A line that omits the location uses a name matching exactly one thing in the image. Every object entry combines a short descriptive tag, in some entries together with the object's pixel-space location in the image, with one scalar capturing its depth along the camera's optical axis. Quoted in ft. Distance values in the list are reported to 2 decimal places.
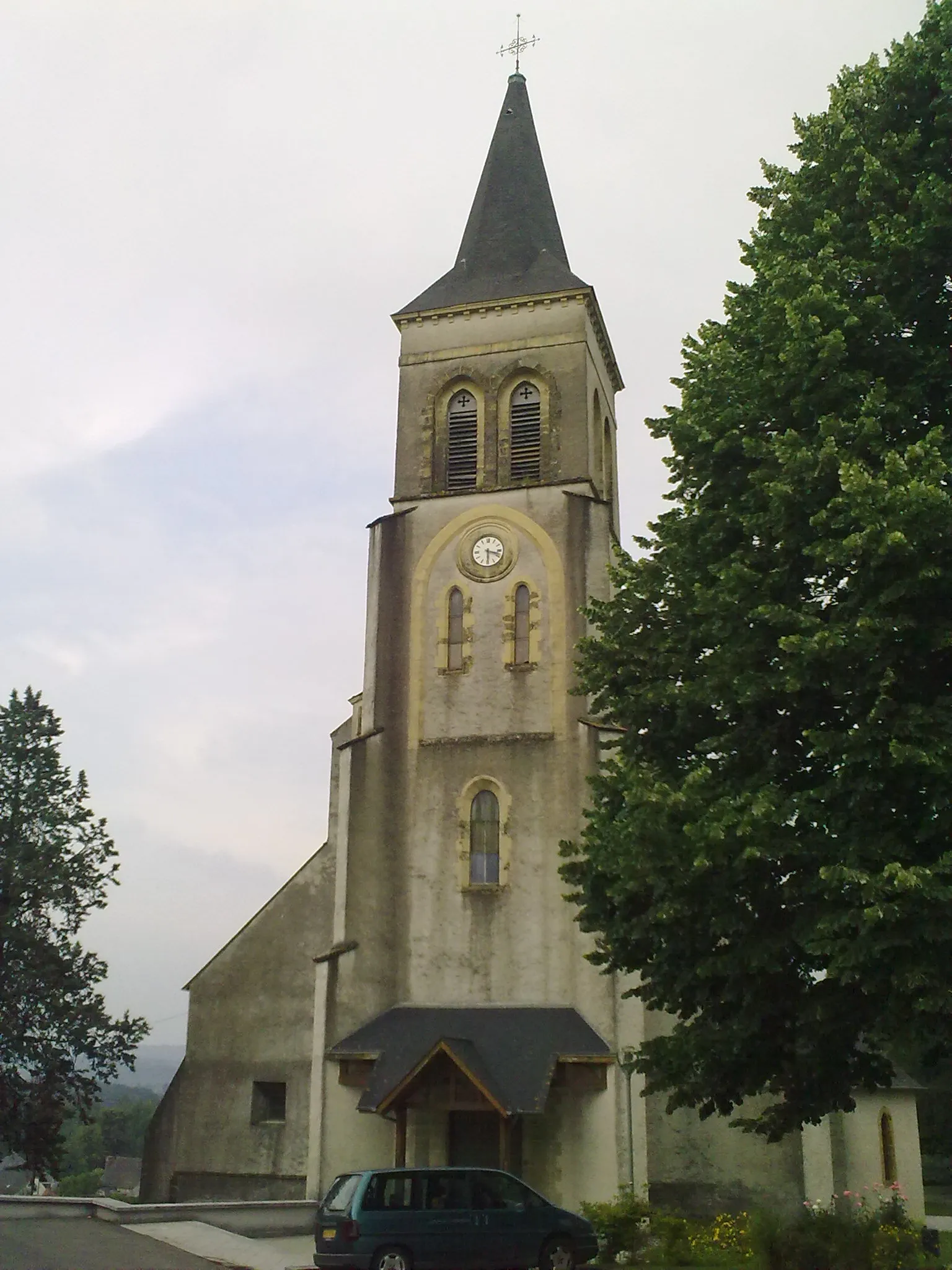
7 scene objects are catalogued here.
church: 67.82
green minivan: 45.85
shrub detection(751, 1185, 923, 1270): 41.27
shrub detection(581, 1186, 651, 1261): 57.26
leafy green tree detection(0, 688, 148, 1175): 86.17
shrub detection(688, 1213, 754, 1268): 54.13
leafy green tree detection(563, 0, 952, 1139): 34.55
